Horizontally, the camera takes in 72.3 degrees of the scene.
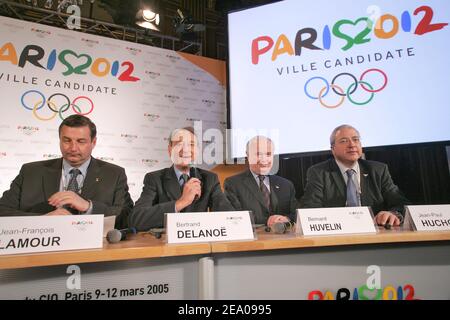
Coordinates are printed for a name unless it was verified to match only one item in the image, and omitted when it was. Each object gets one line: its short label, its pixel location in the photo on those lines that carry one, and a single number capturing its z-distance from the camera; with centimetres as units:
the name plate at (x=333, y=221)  109
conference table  84
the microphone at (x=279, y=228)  120
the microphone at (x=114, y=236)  100
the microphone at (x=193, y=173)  176
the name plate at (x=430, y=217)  115
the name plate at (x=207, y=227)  98
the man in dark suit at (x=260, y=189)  185
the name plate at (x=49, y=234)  83
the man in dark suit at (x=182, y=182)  170
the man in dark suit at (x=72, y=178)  195
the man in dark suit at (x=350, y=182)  168
